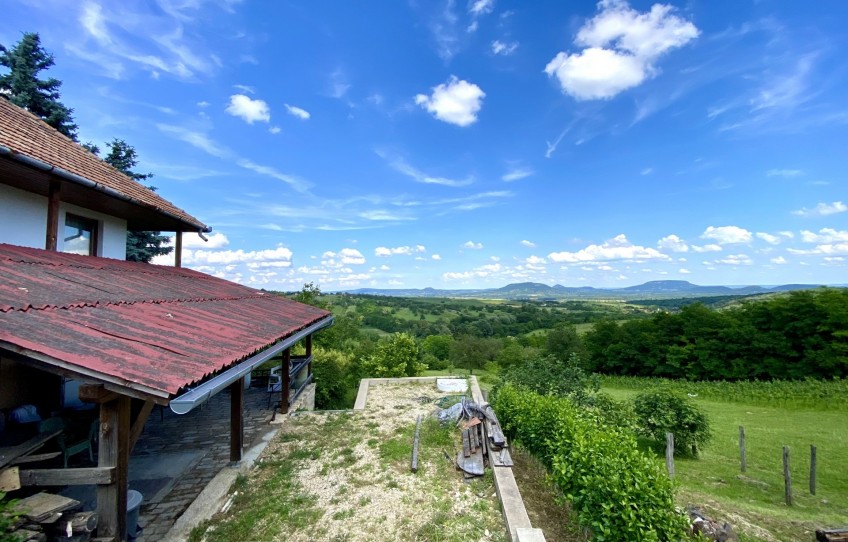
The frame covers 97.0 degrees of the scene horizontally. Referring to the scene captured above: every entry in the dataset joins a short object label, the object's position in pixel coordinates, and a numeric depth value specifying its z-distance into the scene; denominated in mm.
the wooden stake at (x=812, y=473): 9042
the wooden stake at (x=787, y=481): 8185
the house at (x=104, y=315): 2547
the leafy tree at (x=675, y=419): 11367
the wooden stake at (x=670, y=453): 7445
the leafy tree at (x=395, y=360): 16719
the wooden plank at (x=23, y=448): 2854
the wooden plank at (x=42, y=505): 2579
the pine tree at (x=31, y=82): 13484
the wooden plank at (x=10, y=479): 2722
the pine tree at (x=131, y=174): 16500
